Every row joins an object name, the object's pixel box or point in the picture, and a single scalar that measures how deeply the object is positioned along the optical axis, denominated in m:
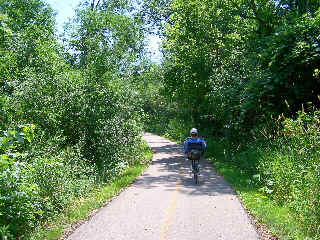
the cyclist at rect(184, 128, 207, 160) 13.82
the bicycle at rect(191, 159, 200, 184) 13.93
